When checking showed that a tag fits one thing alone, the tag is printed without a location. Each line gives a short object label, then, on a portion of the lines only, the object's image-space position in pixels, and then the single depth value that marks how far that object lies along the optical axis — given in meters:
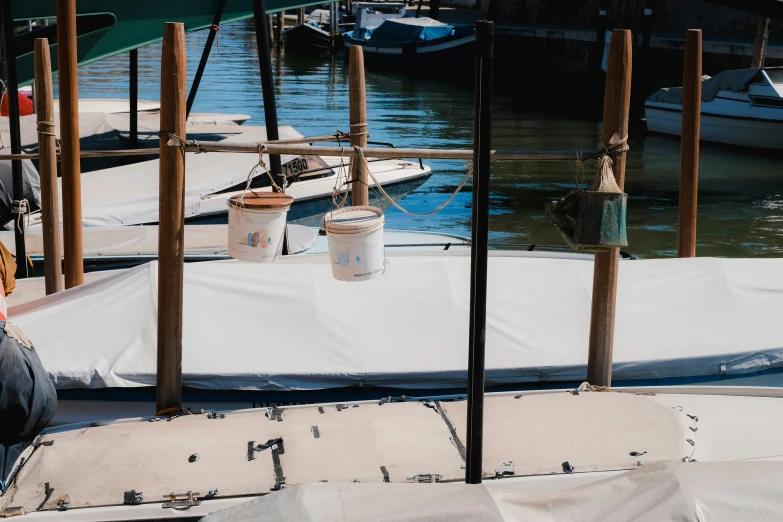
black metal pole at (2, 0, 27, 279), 6.81
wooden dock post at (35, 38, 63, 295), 6.34
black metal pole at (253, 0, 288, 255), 7.11
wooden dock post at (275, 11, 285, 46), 42.11
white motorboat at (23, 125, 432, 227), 9.66
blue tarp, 35.03
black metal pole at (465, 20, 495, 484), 2.89
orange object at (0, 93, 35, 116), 15.39
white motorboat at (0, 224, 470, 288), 8.20
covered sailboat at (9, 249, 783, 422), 4.89
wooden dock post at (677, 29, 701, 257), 6.13
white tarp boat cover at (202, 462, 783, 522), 2.66
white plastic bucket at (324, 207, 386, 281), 4.21
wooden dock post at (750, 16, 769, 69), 19.25
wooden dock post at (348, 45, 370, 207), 5.92
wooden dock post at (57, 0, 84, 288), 5.67
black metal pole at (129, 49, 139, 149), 12.29
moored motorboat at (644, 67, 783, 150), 18.09
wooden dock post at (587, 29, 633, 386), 4.31
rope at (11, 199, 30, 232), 7.20
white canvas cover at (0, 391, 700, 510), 3.94
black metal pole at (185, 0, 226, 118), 10.35
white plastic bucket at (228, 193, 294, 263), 4.37
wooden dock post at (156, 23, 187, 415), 4.15
